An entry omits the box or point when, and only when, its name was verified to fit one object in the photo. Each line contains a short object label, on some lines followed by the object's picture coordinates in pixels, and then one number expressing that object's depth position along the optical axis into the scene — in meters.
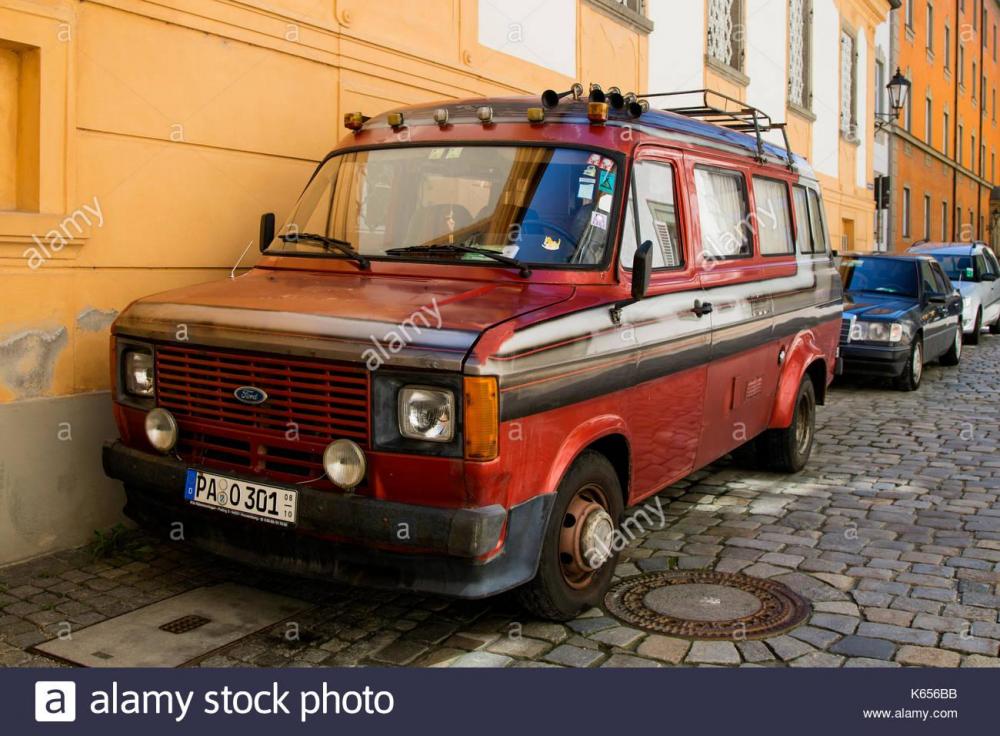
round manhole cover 4.73
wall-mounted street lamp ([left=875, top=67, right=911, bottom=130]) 23.31
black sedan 12.48
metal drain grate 4.69
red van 4.09
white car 18.34
